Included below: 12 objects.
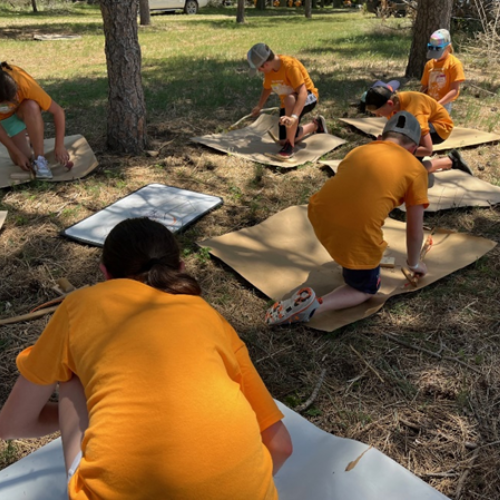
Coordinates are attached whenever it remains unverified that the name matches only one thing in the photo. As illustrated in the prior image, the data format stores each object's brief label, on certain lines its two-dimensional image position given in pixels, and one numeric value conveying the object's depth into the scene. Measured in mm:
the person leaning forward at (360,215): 2225
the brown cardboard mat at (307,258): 2549
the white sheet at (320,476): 1525
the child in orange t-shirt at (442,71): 4238
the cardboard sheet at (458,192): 3350
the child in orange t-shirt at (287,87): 4070
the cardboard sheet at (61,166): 3637
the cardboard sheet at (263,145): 4141
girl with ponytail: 980
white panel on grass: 3043
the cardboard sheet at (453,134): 4273
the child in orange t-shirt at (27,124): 3527
